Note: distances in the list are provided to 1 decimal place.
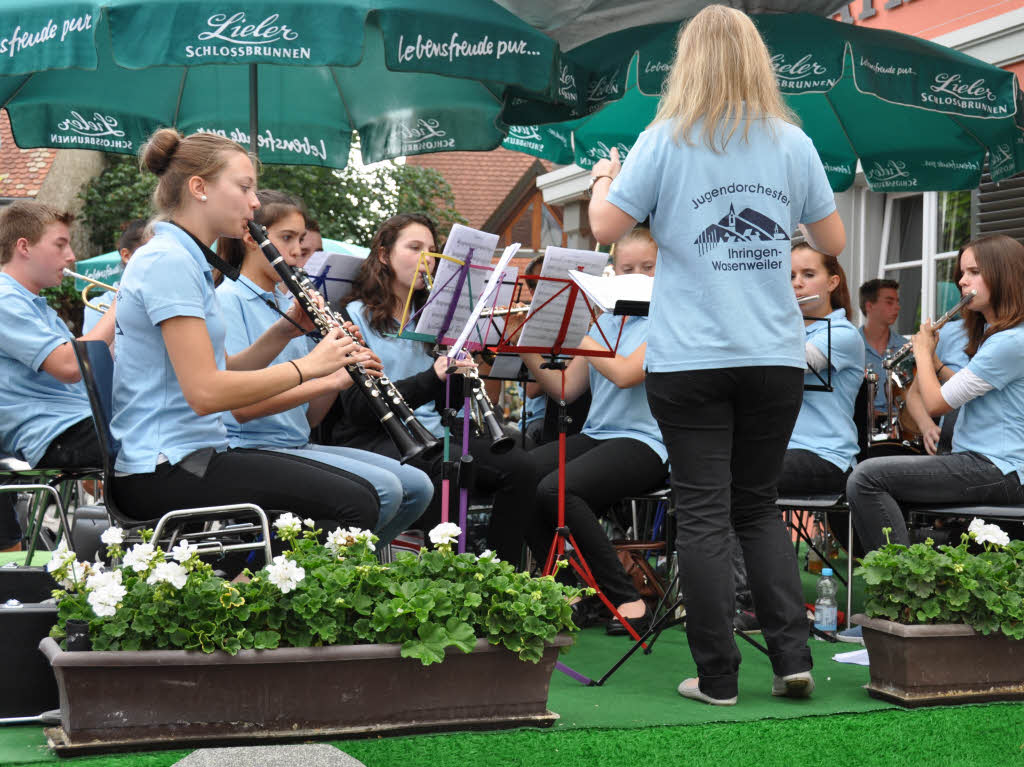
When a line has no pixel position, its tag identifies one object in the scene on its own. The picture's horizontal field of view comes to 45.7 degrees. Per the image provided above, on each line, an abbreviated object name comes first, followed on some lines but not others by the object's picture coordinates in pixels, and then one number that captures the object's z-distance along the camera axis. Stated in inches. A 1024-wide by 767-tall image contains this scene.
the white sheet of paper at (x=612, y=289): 137.9
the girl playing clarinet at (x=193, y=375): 129.1
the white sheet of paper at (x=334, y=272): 194.7
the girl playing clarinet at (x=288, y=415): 152.3
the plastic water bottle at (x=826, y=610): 187.9
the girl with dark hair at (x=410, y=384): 187.2
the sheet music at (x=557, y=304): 150.6
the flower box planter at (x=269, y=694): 107.0
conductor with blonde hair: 129.5
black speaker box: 117.6
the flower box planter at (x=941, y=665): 132.5
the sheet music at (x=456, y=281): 153.5
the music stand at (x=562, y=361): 153.3
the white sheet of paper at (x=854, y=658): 160.9
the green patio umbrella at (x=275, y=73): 179.6
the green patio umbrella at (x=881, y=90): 206.1
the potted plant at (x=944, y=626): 133.0
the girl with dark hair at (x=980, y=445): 175.2
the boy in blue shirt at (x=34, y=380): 169.8
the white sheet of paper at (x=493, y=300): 143.5
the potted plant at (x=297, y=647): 107.6
